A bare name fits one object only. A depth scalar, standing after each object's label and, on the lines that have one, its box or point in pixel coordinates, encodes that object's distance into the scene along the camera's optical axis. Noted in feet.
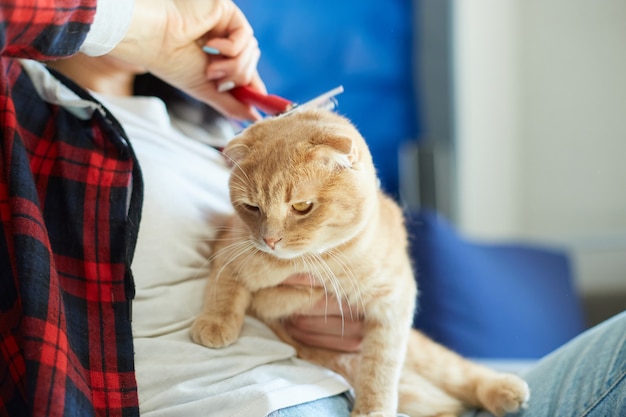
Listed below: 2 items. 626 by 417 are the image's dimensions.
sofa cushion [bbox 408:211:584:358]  6.17
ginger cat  3.38
